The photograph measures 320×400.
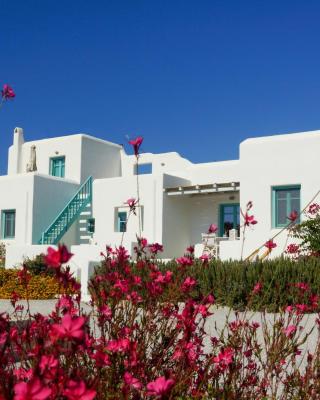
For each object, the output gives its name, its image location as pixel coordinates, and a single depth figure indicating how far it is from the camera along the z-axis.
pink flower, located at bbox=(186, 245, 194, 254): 3.43
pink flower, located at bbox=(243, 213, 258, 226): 3.36
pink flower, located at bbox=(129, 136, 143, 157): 3.28
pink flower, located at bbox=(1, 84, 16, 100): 5.00
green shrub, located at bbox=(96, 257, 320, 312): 10.02
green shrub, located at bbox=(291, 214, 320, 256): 13.34
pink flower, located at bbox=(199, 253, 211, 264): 3.36
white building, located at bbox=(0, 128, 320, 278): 15.54
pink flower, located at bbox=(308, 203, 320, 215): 13.20
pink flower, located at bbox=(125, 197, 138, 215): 4.25
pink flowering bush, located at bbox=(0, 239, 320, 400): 1.37
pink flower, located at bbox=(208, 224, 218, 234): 3.51
